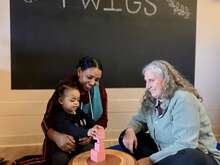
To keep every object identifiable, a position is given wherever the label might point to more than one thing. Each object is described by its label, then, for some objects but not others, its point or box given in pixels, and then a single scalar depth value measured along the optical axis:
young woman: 1.87
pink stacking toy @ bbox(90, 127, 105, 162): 1.56
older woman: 1.65
